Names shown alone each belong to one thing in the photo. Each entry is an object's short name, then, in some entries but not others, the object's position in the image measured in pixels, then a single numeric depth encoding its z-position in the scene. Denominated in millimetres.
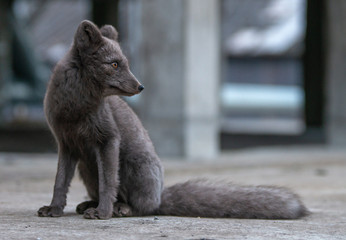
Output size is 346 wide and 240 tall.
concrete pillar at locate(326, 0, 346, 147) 14844
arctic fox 4730
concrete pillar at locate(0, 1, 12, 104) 24062
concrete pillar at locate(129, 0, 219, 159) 11211
